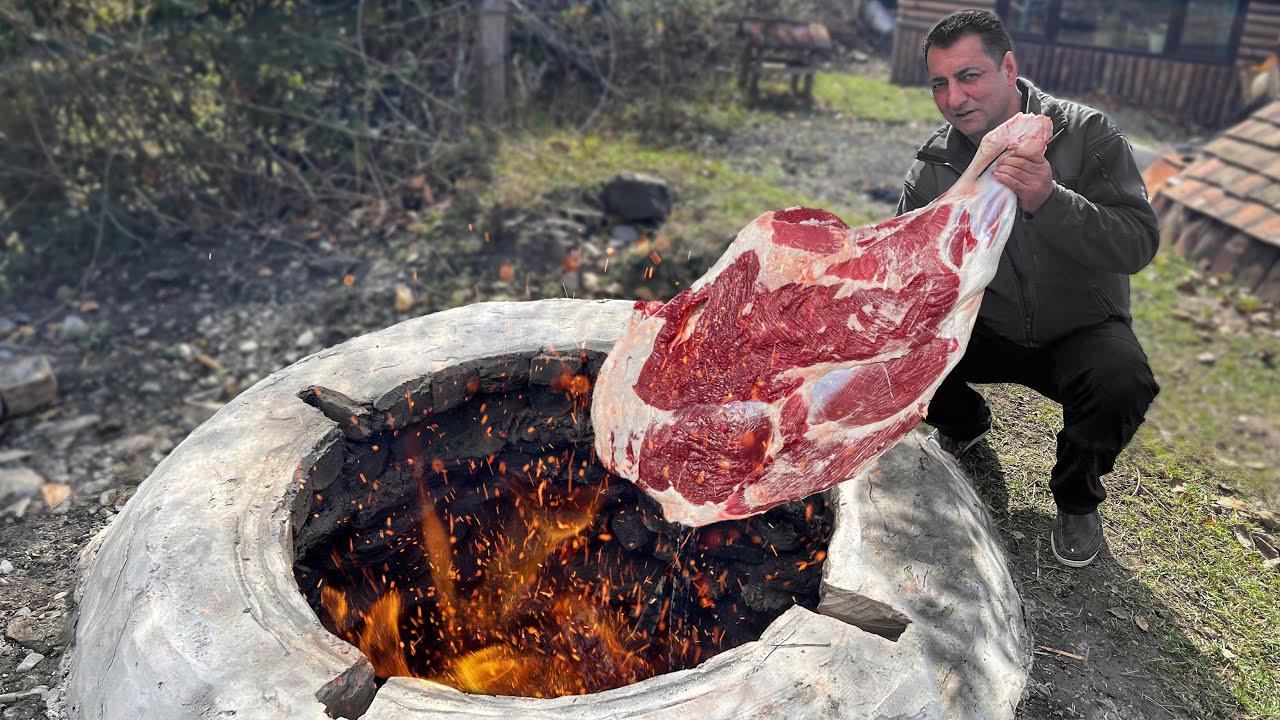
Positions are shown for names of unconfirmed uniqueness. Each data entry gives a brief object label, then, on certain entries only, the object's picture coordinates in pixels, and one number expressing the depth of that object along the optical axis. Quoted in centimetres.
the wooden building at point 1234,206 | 567
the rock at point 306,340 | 484
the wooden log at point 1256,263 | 560
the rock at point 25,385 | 421
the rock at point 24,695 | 233
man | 225
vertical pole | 654
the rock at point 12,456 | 395
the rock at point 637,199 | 590
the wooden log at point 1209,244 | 596
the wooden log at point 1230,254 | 579
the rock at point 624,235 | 571
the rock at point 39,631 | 255
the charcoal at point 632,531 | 271
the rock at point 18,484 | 372
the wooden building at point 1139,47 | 960
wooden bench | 968
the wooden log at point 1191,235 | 613
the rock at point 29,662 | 245
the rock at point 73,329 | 484
